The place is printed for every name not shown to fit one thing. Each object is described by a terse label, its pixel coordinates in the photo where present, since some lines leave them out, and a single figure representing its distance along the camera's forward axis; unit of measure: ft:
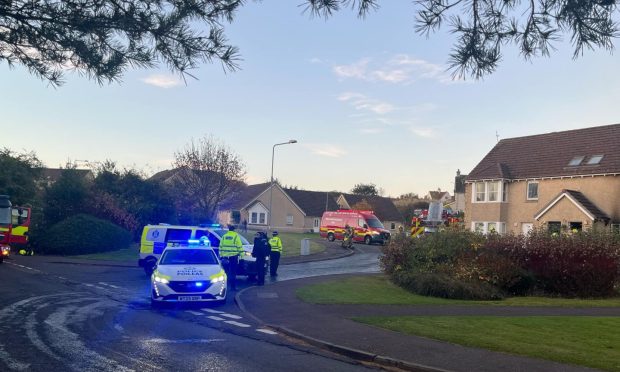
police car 46.24
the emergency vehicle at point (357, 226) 153.28
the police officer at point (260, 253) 62.20
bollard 109.29
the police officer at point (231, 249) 62.08
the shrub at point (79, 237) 111.04
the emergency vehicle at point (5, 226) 91.09
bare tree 144.15
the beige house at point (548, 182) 106.90
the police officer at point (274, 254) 73.56
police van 71.97
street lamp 127.62
